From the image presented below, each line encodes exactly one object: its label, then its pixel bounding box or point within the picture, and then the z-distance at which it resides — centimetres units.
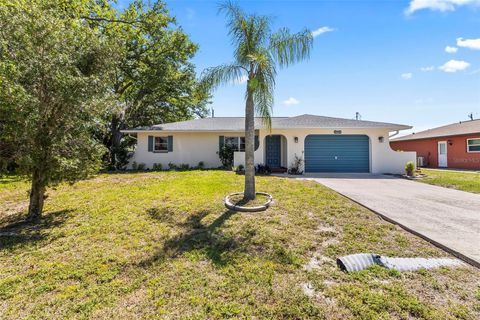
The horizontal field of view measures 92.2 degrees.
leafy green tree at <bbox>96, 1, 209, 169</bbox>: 1620
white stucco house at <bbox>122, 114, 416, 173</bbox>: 1324
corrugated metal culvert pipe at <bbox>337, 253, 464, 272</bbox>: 331
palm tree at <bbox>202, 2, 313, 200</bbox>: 655
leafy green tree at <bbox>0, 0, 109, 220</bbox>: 457
